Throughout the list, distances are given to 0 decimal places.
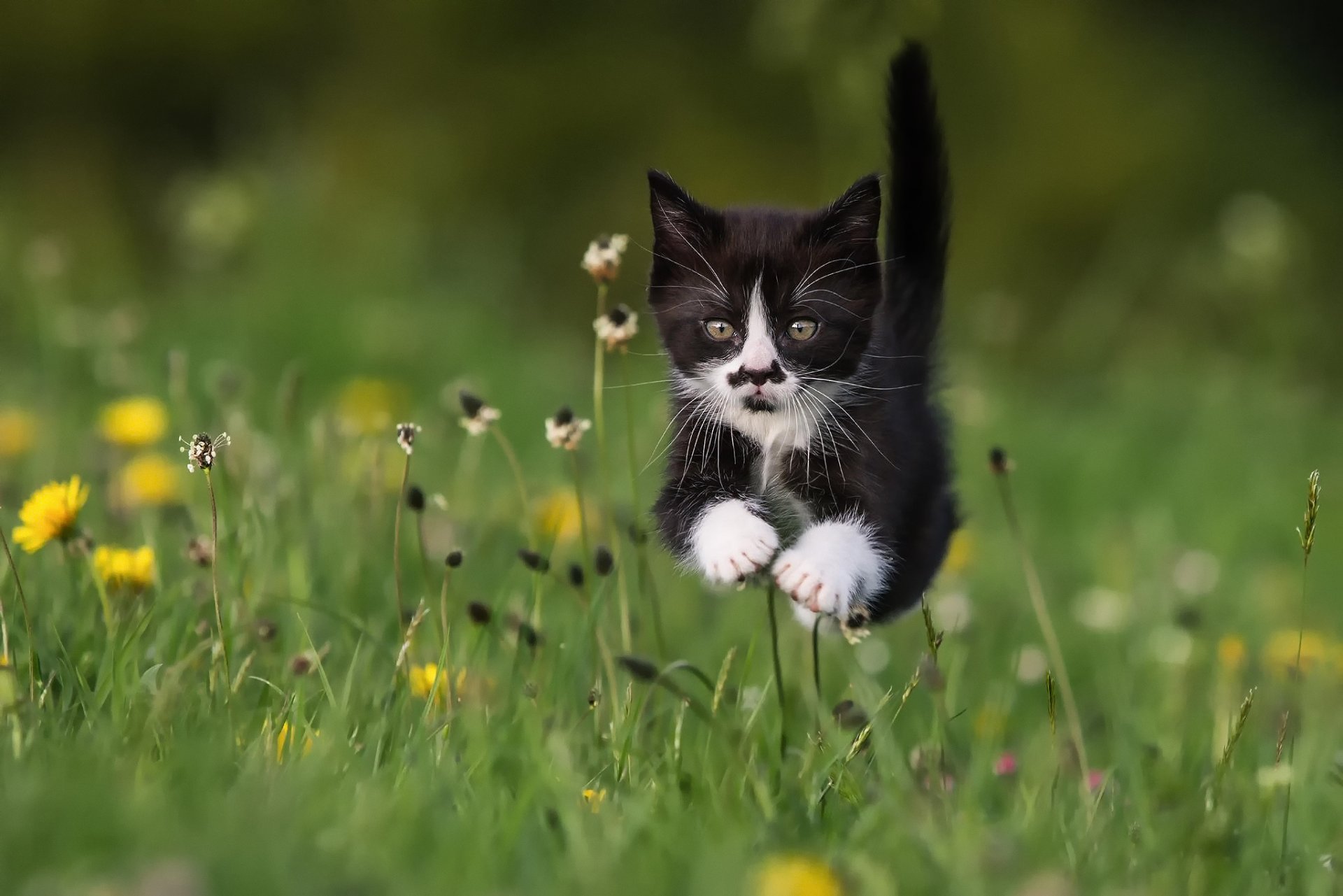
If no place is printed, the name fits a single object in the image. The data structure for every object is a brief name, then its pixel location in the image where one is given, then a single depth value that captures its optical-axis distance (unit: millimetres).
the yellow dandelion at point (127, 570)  4297
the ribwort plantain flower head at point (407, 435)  3804
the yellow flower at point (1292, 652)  6191
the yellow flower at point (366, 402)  7860
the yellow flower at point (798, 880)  2598
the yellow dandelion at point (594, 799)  3389
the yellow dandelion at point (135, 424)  5883
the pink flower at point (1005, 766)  4308
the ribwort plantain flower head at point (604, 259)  3908
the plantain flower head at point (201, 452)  3396
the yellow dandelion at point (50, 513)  4004
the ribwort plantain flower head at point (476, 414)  4068
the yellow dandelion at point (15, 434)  6895
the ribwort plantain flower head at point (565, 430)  3975
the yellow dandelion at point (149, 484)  5770
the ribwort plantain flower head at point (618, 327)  3805
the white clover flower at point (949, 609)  6043
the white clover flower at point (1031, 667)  5952
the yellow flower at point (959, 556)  6687
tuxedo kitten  3506
